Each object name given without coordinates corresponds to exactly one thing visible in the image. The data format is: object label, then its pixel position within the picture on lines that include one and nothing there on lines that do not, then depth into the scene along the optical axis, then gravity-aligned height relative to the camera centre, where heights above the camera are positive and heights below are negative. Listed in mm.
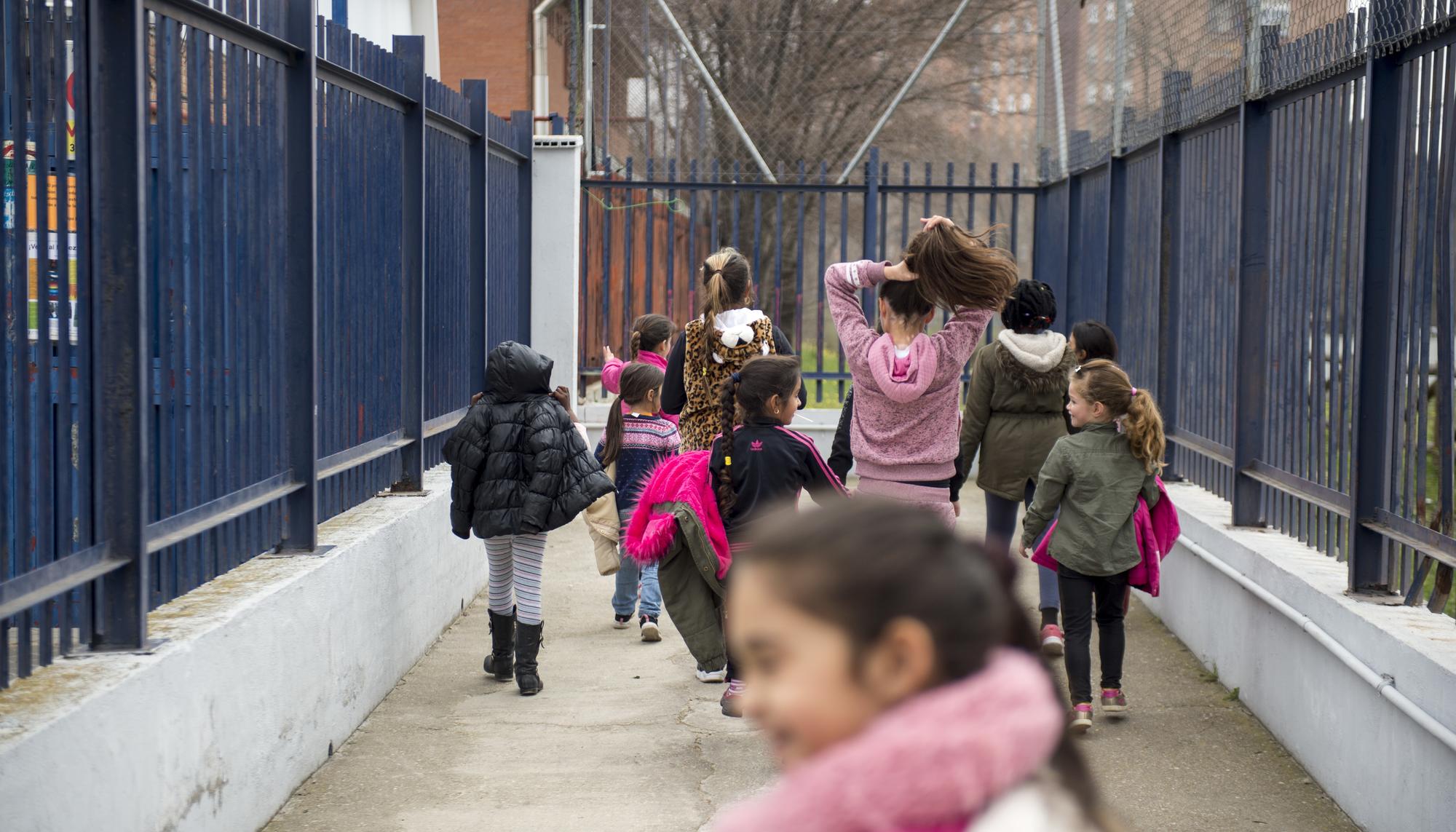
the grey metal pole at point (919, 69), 13812 +2378
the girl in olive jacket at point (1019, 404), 6543 -306
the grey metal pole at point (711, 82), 13414 +2172
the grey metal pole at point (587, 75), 12828 +2145
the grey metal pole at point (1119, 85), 9203 +1482
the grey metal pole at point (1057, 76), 11633 +2018
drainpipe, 14789 +2502
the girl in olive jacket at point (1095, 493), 5480 -570
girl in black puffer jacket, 5977 -517
